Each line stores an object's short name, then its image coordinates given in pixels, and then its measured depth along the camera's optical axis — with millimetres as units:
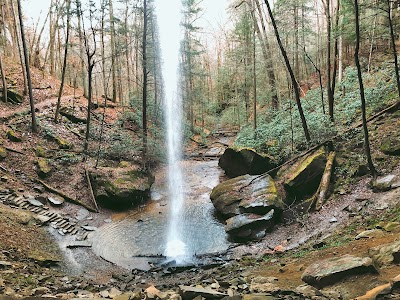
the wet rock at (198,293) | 4613
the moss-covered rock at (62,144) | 15751
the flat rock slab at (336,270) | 4835
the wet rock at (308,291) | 4558
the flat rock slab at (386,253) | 4984
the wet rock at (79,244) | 9948
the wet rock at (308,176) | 12062
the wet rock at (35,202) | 11516
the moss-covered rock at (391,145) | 10484
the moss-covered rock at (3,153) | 13105
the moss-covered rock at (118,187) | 13680
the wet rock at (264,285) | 5102
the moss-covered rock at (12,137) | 14495
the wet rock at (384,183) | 9220
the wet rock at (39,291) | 5328
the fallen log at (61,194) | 12970
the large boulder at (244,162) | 15133
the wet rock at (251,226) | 10516
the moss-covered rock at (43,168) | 13477
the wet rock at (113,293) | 5563
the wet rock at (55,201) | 12273
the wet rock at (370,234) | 6770
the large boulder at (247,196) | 11375
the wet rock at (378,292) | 3924
